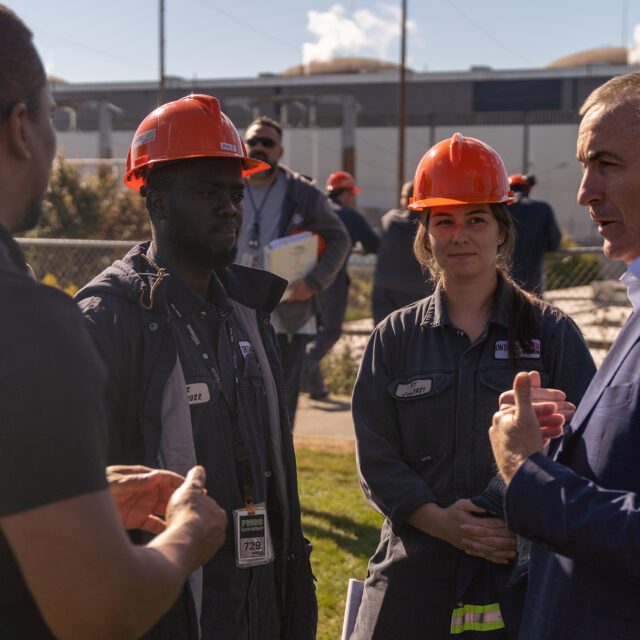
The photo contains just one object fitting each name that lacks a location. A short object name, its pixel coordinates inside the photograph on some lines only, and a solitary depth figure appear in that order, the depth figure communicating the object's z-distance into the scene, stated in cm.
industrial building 4244
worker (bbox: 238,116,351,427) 618
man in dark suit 195
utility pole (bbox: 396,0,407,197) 2900
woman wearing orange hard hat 289
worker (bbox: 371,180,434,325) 861
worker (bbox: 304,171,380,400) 958
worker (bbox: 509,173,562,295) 814
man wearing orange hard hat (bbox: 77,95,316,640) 261
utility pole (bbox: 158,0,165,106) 3391
